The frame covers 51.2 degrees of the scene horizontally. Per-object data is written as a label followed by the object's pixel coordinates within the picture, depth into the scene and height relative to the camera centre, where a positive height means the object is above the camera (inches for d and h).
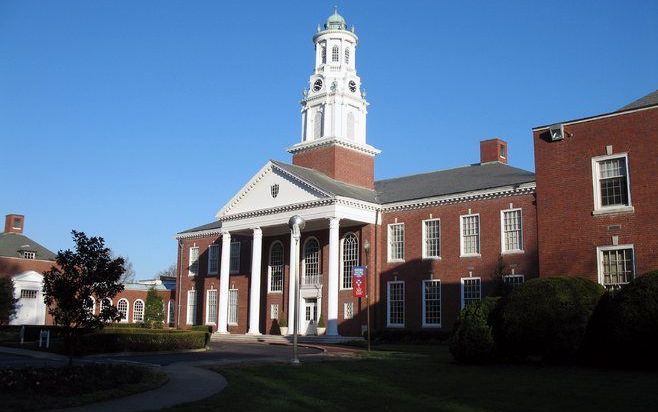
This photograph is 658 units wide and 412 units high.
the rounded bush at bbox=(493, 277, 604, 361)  802.2 -14.1
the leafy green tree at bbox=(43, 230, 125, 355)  754.8 +20.1
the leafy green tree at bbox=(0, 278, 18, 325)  2148.1 +4.5
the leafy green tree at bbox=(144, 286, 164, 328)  2250.0 -14.8
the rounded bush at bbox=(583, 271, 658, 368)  729.0 -20.2
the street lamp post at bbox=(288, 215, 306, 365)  844.0 +72.1
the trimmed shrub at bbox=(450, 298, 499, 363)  828.6 -35.4
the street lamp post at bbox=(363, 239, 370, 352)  1625.2 +78.0
